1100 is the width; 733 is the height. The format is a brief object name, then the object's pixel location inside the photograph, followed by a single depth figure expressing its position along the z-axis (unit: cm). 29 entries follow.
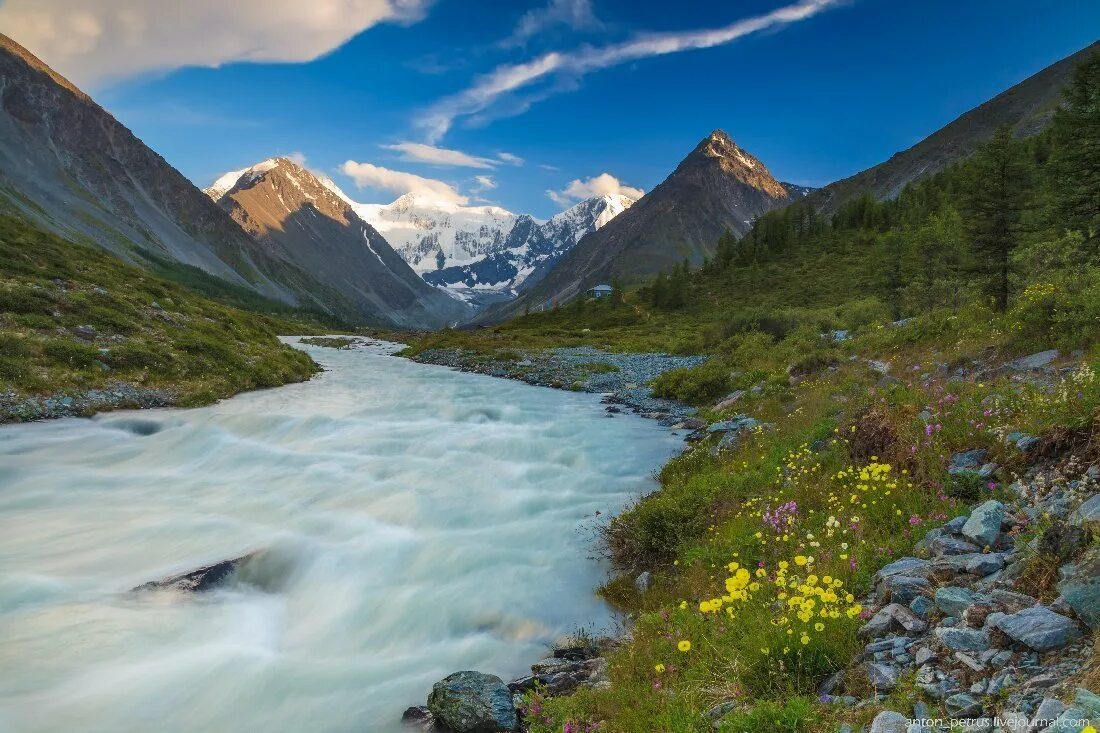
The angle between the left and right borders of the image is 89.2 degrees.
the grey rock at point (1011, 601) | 429
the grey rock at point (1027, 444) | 682
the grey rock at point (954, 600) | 456
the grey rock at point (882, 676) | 414
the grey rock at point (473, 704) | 593
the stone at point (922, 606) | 479
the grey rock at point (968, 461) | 730
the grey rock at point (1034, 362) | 1126
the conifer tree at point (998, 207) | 1958
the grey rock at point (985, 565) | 503
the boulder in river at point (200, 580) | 946
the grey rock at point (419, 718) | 642
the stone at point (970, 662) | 386
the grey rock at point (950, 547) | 548
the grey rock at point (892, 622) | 463
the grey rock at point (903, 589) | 507
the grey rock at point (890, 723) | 354
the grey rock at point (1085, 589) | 380
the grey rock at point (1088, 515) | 452
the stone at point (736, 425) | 1504
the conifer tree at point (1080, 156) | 2014
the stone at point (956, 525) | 594
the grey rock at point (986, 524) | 547
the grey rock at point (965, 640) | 404
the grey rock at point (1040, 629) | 375
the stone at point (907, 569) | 542
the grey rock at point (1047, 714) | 306
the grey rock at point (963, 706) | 354
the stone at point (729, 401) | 2113
